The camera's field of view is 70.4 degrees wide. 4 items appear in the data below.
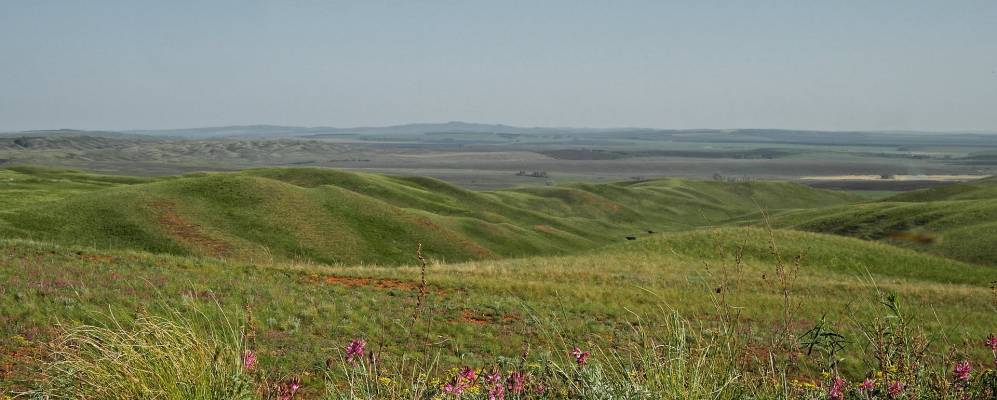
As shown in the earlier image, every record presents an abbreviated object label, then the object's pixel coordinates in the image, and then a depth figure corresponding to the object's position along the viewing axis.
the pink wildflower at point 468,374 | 7.01
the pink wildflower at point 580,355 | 7.64
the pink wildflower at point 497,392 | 7.01
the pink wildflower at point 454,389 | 6.79
